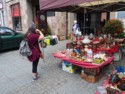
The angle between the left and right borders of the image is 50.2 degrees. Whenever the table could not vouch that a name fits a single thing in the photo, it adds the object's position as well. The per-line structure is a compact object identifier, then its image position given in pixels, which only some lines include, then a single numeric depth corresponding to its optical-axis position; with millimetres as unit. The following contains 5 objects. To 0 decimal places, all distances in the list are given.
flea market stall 2939
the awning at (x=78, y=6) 3394
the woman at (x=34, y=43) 3422
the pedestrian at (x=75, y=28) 8695
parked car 6777
